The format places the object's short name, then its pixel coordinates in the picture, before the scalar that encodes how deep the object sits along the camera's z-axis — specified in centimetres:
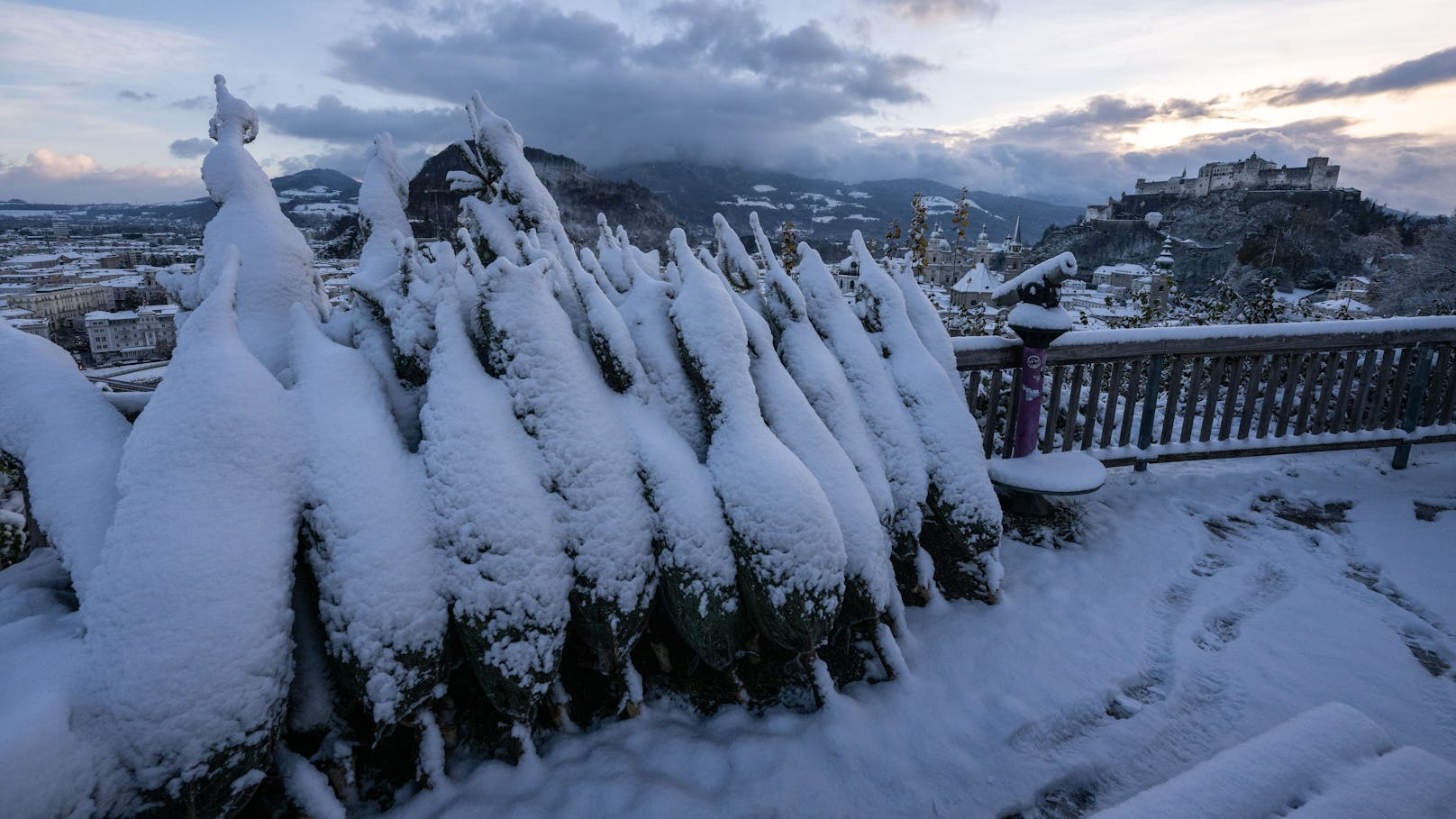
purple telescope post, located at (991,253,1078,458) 385
